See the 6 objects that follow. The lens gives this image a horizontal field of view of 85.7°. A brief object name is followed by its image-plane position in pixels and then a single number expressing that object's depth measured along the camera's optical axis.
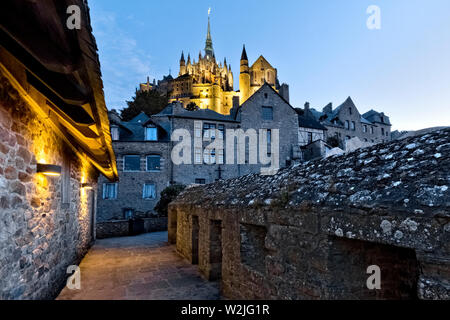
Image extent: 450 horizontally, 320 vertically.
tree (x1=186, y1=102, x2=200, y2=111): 50.64
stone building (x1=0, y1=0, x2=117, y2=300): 1.80
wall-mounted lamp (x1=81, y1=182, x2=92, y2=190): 8.11
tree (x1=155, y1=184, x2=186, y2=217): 18.47
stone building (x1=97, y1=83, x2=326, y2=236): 21.20
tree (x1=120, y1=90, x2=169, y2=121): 35.19
